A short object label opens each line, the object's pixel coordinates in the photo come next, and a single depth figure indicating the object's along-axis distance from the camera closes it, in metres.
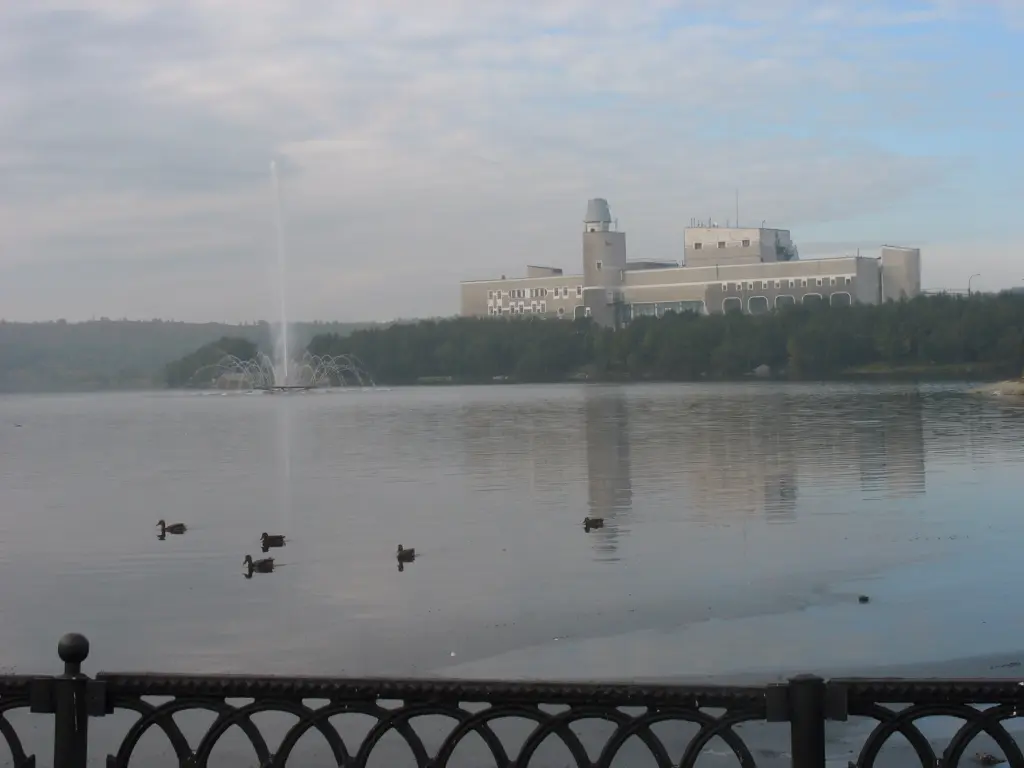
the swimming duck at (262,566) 18.05
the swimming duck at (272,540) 20.16
